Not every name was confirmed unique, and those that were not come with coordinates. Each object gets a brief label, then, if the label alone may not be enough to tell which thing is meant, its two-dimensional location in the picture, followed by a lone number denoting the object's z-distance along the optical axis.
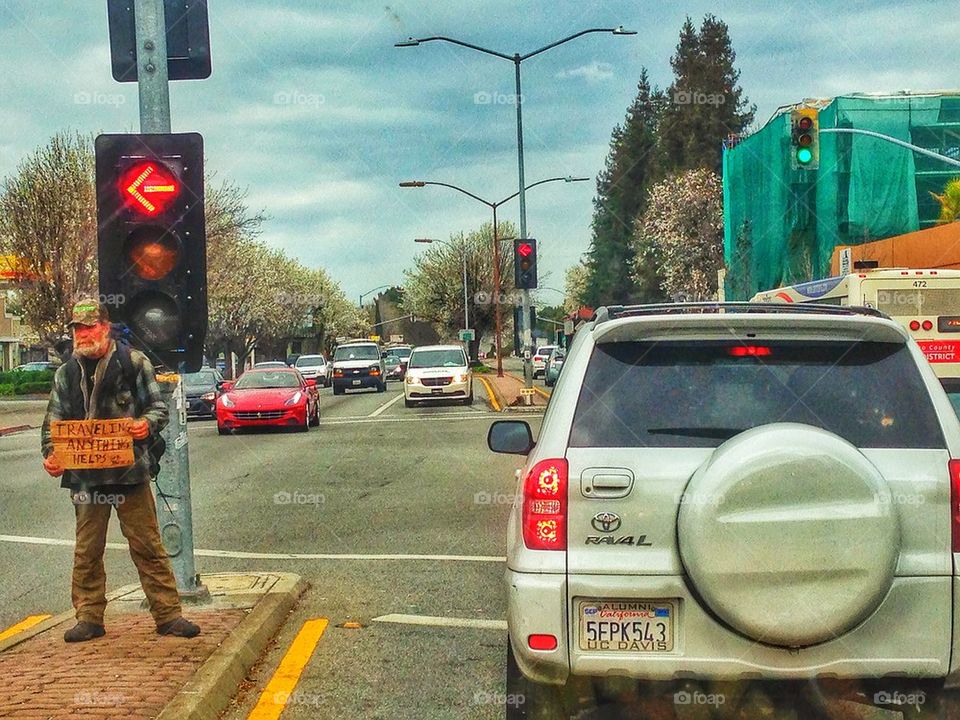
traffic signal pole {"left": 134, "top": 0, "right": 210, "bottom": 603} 7.49
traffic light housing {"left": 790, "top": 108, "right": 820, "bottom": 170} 22.31
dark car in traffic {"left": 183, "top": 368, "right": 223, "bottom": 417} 34.31
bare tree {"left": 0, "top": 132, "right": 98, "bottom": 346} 50.19
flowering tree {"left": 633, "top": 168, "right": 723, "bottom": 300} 75.94
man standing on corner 6.64
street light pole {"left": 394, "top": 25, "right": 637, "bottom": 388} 33.09
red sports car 25.20
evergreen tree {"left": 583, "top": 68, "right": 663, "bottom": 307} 96.44
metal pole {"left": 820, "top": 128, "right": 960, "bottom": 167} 24.19
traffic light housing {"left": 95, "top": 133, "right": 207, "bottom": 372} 7.29
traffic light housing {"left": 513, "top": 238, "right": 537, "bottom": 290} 33.22
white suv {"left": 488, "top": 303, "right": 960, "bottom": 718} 3.99
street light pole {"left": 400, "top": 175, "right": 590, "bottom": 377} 47.91
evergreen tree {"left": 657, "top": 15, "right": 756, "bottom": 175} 80.75
